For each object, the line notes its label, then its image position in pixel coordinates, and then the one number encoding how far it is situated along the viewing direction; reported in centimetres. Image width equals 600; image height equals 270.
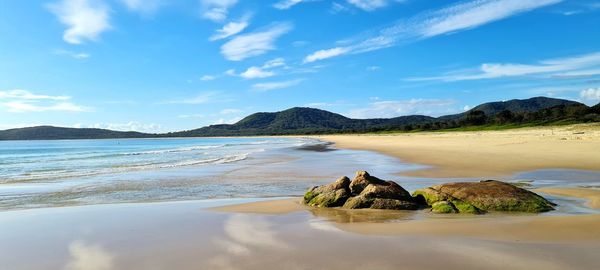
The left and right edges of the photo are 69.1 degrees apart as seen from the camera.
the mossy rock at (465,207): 924
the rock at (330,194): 1080
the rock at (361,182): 1130
